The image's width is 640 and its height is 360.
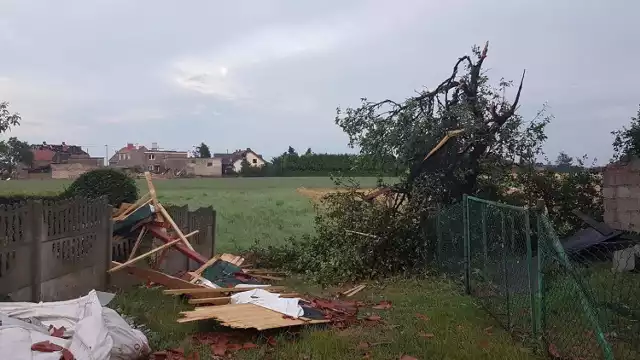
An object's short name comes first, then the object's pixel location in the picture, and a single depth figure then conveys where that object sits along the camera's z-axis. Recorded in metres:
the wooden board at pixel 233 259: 10.12
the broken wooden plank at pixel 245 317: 5.27
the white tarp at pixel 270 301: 5.78
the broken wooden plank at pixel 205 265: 8.36
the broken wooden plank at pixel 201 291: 6.73
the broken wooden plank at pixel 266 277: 9.53
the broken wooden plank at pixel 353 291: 8.18
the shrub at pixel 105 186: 11.40
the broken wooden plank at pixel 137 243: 8.30
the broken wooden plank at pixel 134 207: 8.45
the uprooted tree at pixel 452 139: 10.02
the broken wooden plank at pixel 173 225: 8.47
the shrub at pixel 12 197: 12.34
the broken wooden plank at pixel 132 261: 7.44
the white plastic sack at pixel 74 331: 3.63
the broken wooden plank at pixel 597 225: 9.25
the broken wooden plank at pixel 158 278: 7.28
